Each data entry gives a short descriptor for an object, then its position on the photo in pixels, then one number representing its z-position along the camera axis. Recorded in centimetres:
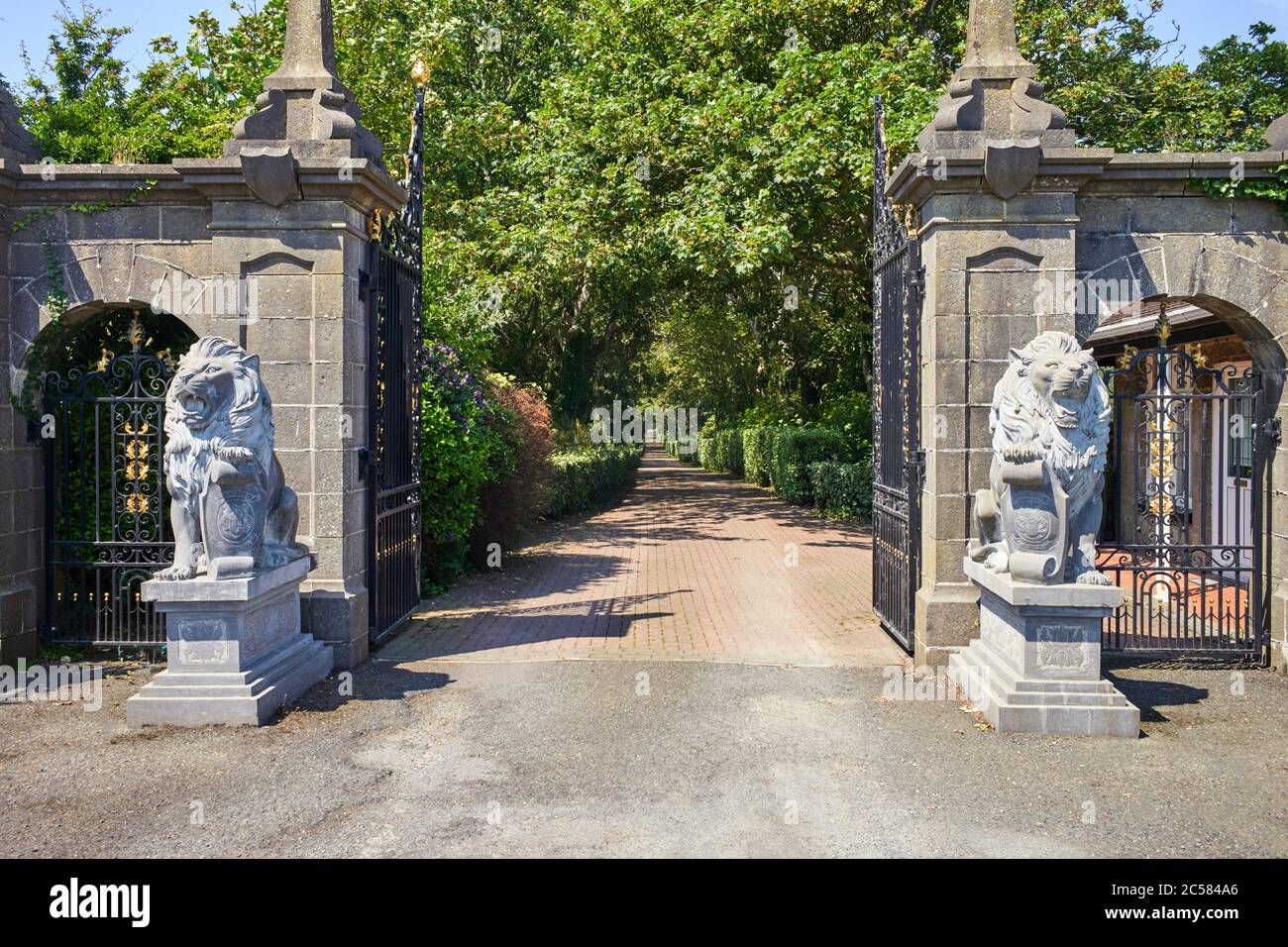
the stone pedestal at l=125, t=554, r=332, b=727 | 575
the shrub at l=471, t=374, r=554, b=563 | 1288
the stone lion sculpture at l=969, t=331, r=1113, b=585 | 571
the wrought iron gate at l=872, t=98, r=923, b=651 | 745
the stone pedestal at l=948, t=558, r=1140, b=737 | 570
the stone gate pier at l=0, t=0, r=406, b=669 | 701
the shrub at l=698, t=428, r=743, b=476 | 3506
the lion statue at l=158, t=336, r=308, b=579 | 580
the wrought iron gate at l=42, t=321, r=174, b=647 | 744
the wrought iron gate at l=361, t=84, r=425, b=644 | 764
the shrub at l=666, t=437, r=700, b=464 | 4847
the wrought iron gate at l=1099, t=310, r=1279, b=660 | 731
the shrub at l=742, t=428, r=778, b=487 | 2714
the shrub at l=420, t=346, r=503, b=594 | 1074
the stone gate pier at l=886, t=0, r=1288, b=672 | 687
